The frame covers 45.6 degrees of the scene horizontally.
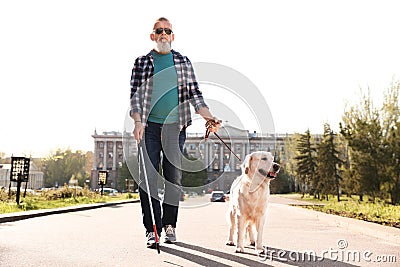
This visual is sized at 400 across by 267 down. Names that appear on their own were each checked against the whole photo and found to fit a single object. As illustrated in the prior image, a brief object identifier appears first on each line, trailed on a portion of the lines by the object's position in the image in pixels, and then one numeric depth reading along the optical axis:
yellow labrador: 4.95
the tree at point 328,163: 37.66
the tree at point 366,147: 20.84
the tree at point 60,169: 112.77
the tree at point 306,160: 45.53
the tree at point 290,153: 53.85
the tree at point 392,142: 19.69
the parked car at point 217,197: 37.66
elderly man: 5.36
